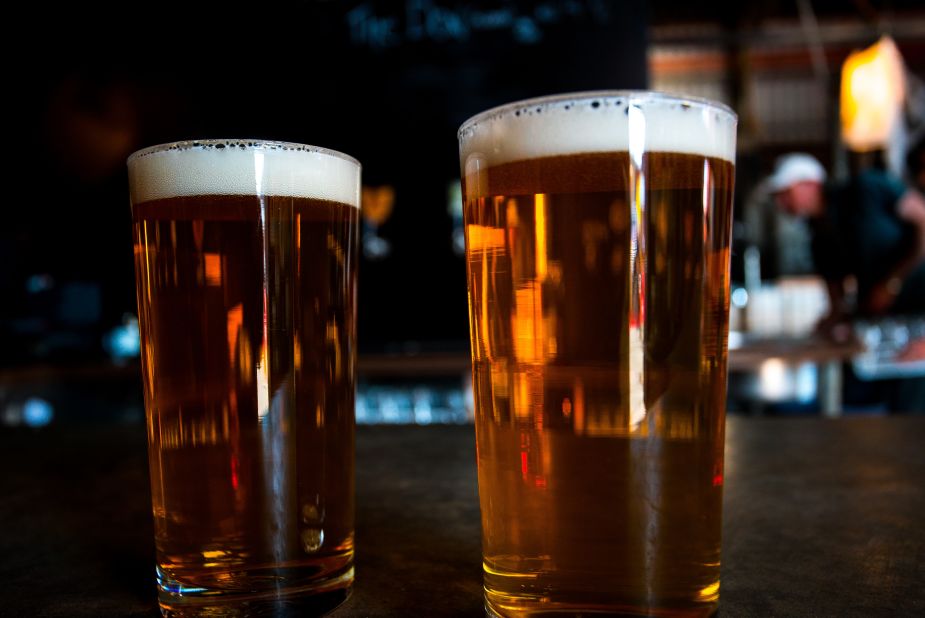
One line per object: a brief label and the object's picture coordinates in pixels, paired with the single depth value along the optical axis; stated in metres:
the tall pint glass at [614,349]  0.41
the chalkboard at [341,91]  2.85
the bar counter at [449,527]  0.48
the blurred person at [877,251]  3.33
